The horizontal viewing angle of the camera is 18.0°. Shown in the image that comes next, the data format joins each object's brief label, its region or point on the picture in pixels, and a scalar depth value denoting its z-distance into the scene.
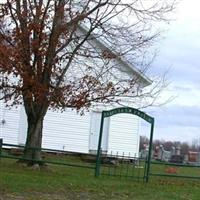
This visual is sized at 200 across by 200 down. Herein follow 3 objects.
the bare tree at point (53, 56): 20.66
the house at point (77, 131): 32.75
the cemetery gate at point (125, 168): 21.25
